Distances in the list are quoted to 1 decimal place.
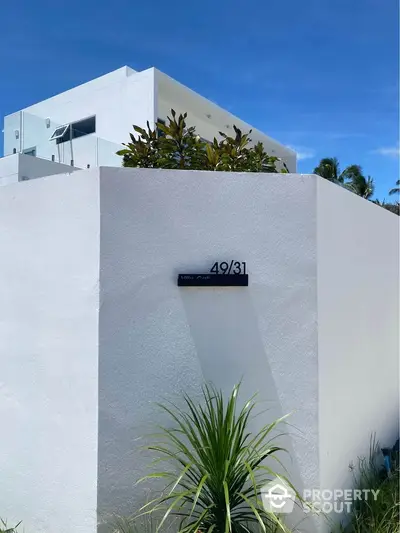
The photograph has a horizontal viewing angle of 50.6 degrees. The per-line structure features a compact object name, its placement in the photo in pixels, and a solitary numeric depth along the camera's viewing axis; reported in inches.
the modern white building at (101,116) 426.9
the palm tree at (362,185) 1161.4
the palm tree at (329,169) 1156.8
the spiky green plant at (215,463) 117.0
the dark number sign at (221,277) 135.4
